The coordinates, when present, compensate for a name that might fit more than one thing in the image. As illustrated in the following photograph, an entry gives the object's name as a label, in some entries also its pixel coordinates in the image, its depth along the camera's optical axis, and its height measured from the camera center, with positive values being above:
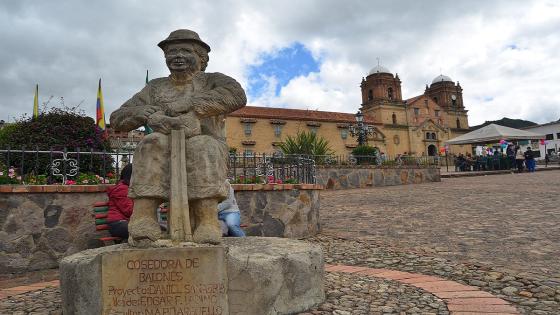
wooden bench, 4.52 -0.22
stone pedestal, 2.41 -0.55
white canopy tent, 22.83 +2.45
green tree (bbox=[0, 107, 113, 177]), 6.41 +0.99
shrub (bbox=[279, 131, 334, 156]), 19.56 +1.97
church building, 38.97 +6.95
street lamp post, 21.64 +3.14
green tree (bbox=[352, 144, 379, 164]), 18.22 +1.35
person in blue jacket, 4.63 -0.31
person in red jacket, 4.29 -0.11
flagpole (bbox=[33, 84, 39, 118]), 19.11 +4.69
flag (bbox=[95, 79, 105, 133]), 16.56 +3.53
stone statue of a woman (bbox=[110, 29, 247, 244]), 2.65 +0.45
